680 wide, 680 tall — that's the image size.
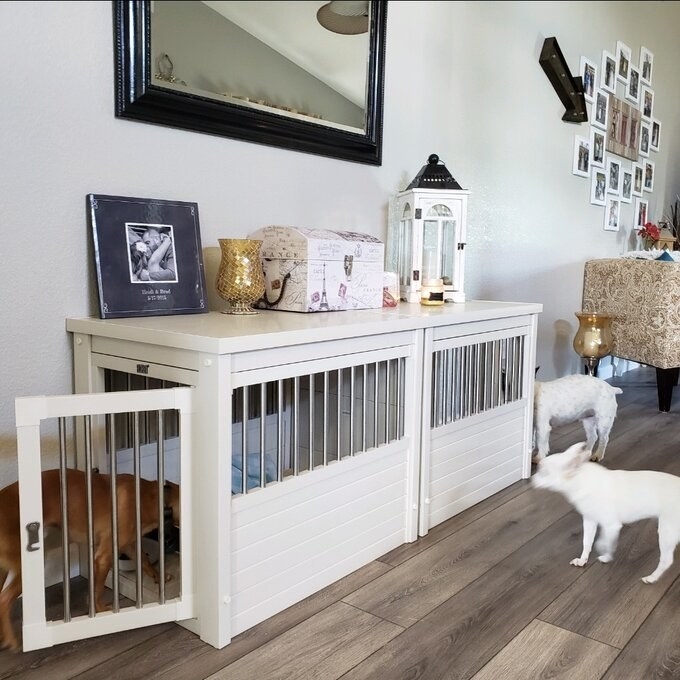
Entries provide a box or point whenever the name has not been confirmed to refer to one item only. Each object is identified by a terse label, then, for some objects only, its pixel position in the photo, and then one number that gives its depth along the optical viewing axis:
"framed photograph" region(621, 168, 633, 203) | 3.89
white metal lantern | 1.96
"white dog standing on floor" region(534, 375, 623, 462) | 2.14
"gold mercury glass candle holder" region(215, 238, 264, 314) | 1.44
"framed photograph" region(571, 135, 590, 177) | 3.27
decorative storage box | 1.53
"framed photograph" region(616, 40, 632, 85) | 3.60
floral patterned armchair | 2.79
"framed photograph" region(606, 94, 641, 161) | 3.62
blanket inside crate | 1.34
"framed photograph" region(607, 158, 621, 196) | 3.70
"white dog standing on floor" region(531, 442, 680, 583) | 1.36
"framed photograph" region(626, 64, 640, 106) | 3.80
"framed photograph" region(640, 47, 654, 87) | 3.91
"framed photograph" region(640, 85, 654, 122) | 4.02
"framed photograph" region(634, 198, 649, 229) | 4.17
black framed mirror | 1.34
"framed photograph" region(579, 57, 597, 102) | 3.23
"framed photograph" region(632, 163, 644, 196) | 4.05
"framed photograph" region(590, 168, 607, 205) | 3.52
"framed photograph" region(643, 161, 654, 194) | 4.21
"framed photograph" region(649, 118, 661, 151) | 4.24
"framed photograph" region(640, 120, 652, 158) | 4.06
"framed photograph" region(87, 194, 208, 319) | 1.36
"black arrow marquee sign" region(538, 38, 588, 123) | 2.82
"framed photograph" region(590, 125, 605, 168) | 3.43
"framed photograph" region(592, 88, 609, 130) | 3.41
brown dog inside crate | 1.12
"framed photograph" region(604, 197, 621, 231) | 3.74
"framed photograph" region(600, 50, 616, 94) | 3.45
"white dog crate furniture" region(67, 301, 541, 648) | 1.14
